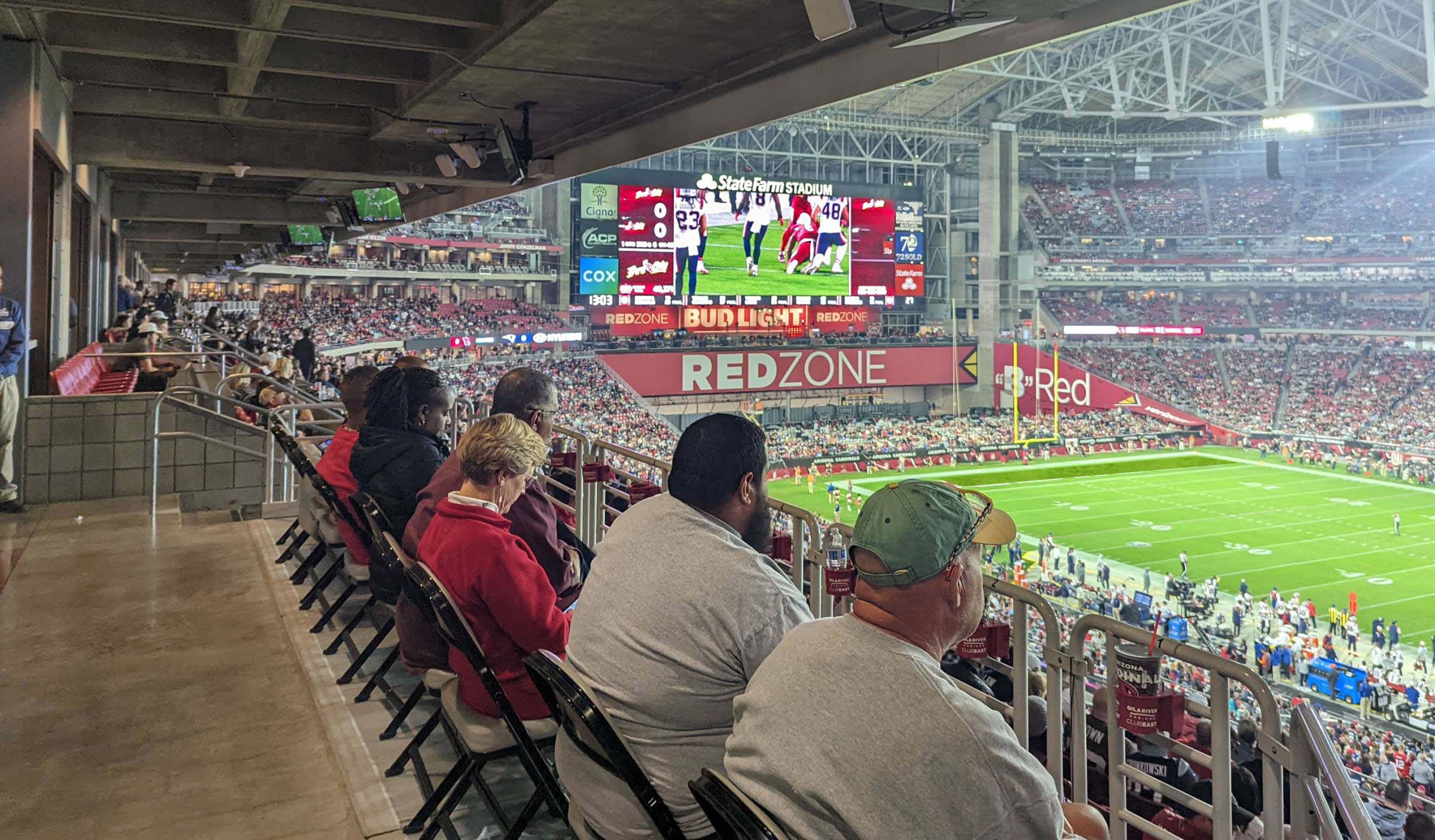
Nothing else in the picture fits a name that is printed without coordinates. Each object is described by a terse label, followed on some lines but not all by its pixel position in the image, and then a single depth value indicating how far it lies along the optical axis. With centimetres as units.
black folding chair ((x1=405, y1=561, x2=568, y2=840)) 233
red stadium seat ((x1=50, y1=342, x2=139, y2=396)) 805
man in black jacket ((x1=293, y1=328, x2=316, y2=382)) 1667
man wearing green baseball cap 131
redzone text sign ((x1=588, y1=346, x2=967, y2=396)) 3866
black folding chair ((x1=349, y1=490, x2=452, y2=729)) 286
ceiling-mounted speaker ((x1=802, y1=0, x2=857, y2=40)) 381
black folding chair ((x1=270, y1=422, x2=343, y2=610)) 459
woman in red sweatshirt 259
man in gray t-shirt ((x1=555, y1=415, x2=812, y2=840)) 185
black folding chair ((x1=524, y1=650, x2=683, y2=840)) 170
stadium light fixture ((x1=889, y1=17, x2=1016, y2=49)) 402
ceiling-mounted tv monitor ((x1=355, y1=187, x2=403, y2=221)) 1162
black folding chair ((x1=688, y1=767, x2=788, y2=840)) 134
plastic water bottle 273
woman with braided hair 397
